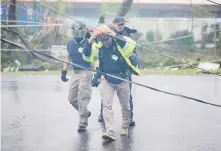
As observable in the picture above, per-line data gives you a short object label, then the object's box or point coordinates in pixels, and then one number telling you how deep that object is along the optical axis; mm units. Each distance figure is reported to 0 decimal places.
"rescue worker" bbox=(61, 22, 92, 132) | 15055
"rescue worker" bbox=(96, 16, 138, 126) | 13945
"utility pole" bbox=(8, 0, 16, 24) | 23434
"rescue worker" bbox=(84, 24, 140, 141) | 13562
